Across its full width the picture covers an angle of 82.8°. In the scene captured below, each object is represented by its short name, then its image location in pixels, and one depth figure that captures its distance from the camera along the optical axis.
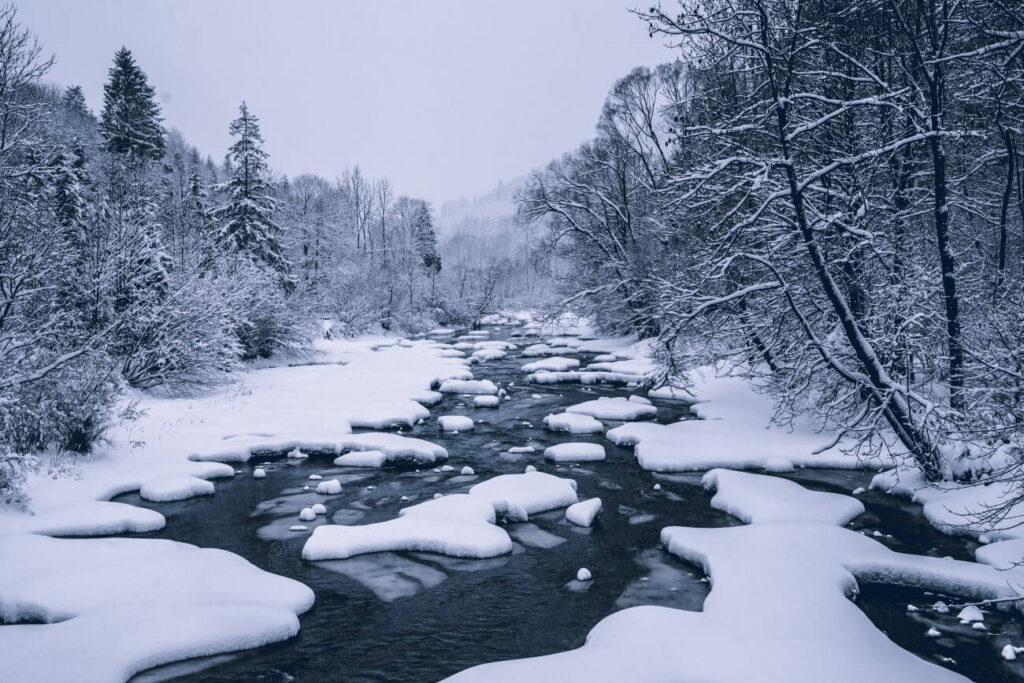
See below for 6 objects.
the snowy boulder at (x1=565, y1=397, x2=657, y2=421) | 14.45
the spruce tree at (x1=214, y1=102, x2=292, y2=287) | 26.69
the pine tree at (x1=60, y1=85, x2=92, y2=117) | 65.13
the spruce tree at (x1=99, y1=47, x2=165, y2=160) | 34.59
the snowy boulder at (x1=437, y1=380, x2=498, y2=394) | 17.72
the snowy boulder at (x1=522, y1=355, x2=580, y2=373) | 22.25
